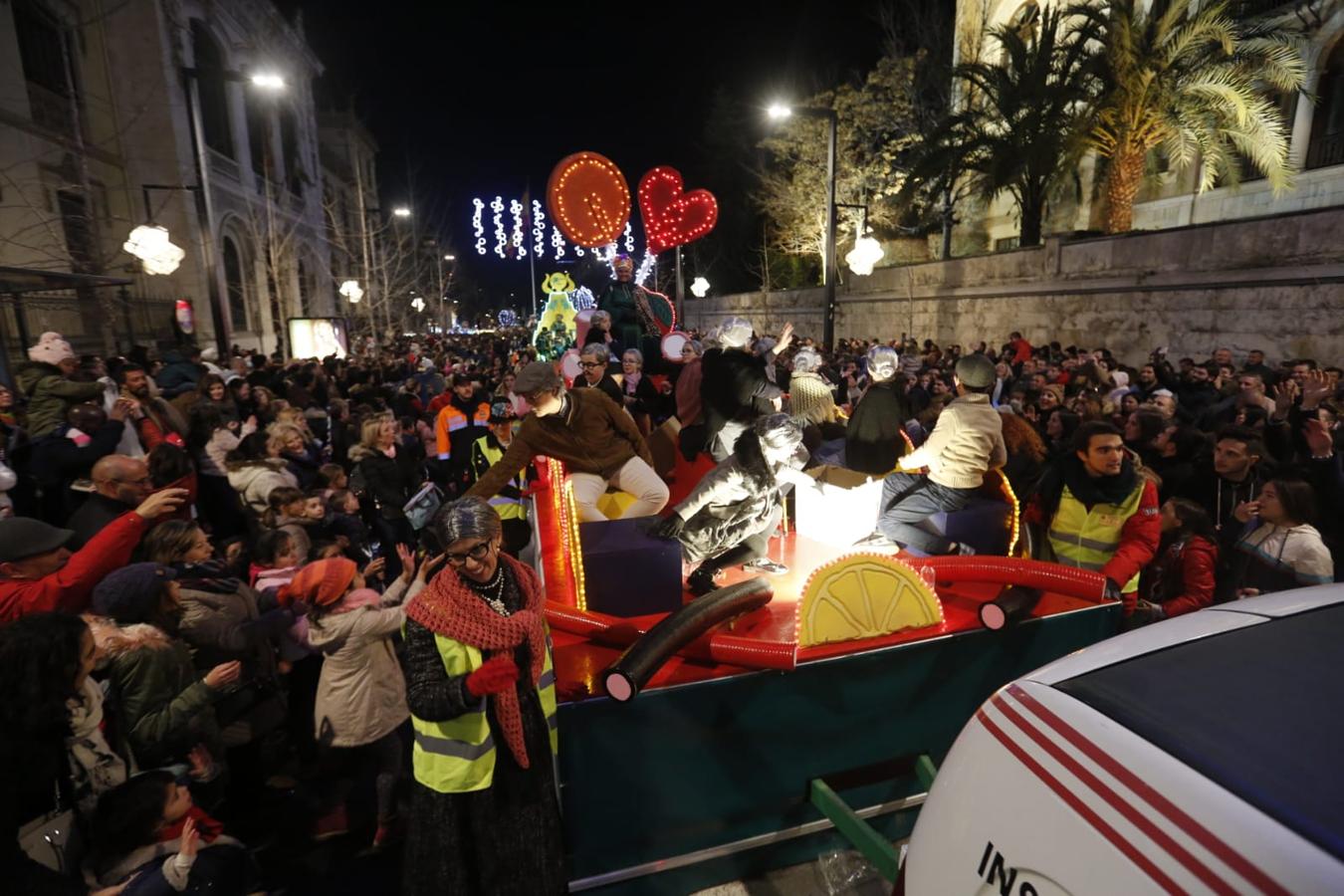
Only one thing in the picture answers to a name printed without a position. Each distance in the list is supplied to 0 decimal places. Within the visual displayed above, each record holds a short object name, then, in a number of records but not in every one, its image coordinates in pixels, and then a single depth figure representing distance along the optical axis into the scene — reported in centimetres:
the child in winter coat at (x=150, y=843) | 232
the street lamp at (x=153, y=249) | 1098
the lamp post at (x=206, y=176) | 1094
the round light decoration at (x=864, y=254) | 1459
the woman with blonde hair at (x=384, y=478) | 570
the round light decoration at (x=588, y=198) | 958
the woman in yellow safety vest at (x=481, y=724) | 239
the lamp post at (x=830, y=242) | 1291
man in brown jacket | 415
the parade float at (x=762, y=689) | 280
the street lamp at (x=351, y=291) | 1992
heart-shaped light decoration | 1188
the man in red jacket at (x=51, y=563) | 296
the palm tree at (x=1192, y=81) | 1290
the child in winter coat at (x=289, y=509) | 454
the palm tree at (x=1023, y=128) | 1498
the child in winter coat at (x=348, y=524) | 492
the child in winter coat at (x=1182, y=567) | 372
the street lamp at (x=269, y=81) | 1101
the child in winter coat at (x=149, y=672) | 281
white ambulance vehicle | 106
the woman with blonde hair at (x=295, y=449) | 586
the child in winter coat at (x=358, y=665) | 329
